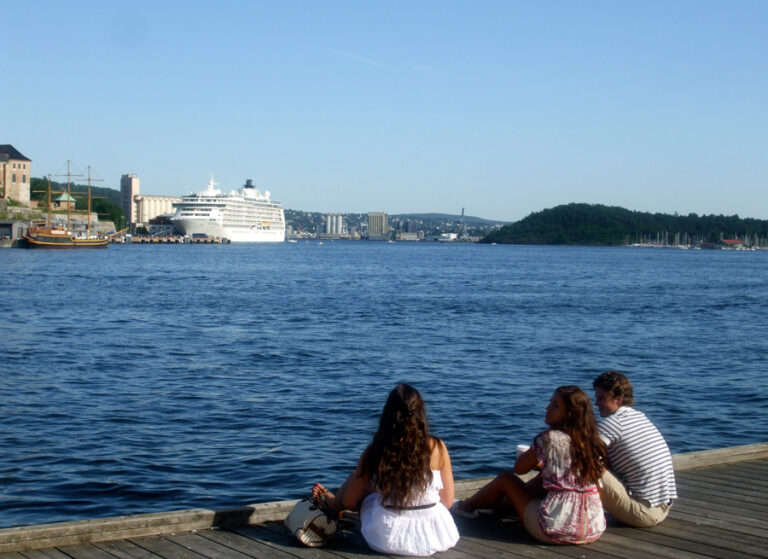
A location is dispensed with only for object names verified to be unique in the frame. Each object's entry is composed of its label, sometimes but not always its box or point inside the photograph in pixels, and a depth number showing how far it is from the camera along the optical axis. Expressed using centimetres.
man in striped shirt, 556
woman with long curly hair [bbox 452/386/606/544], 517
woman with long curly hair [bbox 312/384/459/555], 495
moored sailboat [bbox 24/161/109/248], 10012
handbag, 525
